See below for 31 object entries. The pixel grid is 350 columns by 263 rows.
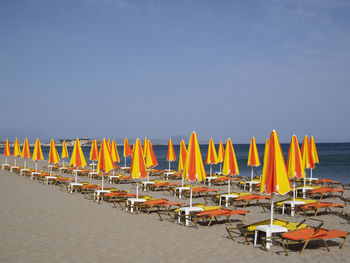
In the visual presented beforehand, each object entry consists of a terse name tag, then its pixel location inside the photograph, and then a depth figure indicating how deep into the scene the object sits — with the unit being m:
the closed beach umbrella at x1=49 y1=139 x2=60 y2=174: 18.82
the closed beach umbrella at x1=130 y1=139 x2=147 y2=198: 11.20
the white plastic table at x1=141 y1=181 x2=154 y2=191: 16.97
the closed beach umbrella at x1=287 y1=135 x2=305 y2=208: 10.82
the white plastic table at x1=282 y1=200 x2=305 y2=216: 11.15
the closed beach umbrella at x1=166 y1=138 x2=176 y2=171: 19.44
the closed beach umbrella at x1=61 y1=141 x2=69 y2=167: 19.49
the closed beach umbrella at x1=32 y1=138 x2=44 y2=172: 20.33
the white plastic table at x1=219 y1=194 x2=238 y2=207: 12.39
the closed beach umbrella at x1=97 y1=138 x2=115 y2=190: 12.80
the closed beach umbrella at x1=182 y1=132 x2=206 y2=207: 9.63
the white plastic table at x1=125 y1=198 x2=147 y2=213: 11.23
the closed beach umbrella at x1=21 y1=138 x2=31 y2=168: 22.67
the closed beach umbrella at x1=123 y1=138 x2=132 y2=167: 22.67
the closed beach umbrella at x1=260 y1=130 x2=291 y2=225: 7.16
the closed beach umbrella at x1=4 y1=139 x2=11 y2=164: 26.93
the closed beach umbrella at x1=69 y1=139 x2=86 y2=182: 15.70
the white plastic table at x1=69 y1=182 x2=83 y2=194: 15.23
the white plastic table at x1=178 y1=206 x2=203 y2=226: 9.82
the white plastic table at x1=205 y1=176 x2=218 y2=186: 18.78
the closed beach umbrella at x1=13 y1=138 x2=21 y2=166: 24.56
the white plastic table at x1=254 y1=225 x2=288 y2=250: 7.29
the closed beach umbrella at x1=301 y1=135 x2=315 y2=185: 14.43
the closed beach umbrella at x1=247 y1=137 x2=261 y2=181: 15.25
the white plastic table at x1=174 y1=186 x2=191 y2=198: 14.61
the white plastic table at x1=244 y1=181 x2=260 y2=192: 16.59
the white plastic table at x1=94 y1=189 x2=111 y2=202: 13.23
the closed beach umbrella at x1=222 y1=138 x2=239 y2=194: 12.05
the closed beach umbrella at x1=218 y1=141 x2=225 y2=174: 19.95
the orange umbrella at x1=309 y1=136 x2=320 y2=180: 15.56
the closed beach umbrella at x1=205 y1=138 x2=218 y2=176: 18.75
